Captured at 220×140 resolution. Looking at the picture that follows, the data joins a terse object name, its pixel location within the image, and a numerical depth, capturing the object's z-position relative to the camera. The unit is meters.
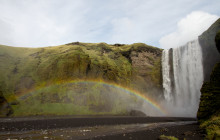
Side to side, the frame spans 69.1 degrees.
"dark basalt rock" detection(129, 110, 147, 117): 43.77
